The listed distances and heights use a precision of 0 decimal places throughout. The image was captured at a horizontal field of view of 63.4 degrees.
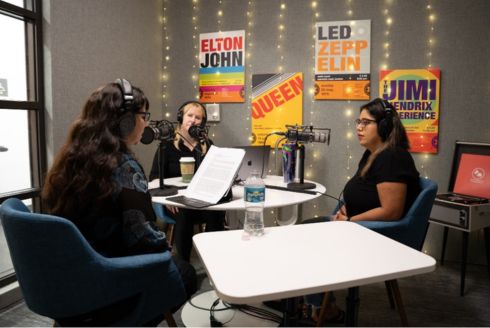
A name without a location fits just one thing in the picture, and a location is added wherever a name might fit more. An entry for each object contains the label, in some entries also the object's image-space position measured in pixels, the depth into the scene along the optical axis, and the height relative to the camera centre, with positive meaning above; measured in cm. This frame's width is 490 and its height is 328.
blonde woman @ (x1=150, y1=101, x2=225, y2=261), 269 -21
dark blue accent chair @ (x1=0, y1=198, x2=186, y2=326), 118 -44
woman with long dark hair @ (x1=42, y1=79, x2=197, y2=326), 132 -18
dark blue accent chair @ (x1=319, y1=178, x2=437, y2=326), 195 -45
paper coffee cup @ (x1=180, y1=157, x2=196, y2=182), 255 -23
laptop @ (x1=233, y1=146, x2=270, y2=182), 273 -18
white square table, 104 -39
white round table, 197 -35
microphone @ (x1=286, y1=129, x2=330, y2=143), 262 -1
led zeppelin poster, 324 +61
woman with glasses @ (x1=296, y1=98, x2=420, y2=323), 203 -23
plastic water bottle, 157 -29
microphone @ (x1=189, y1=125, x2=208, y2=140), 258 +1
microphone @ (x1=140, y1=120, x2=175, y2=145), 223 +1
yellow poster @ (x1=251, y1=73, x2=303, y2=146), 346 +27
